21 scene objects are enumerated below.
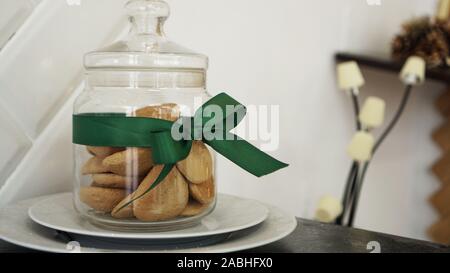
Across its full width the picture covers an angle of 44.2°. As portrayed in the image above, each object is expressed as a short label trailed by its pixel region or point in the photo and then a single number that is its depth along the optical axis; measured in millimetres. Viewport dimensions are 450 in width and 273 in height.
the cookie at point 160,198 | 469
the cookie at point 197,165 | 487
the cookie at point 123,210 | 471
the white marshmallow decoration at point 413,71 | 1099
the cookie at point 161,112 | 484
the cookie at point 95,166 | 483
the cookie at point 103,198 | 477
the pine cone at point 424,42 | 1177
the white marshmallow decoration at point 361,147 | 1053
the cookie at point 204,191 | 493
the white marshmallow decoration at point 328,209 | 1056
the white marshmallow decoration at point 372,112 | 1065
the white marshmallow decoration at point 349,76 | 1051
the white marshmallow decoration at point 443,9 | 1350
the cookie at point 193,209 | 495
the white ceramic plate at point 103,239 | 434
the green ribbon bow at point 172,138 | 461
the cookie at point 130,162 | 472
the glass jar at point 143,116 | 474
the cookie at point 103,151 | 479
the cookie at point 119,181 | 474
